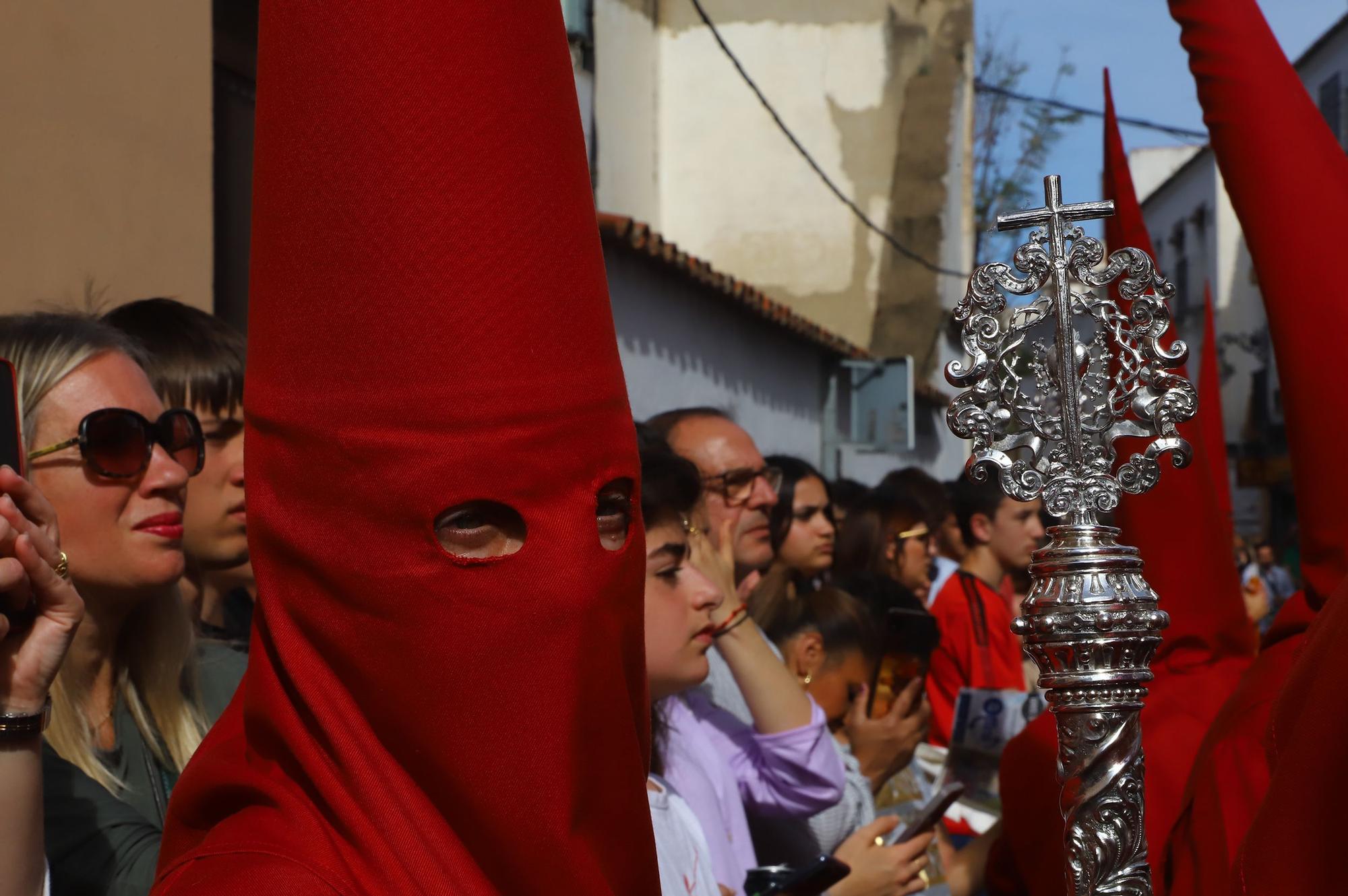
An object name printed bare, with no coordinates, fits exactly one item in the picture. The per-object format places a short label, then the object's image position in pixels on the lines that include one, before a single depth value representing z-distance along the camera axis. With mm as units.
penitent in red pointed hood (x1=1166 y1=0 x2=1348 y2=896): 2420
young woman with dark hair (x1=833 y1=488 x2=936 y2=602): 6105
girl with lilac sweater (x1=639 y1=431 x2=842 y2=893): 2918
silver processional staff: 1738
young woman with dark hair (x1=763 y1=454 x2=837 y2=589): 5246
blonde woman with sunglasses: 2523
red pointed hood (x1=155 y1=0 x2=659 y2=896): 1695
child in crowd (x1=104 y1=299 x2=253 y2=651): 3223
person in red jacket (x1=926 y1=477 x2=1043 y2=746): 5750
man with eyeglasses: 4098
